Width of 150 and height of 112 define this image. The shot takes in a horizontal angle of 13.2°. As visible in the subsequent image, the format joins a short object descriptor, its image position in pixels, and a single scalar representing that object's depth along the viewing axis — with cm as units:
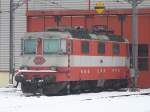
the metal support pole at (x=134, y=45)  3253
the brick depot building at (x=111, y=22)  3722
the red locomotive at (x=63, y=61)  2892
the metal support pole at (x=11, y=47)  3797
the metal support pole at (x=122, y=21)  3819
